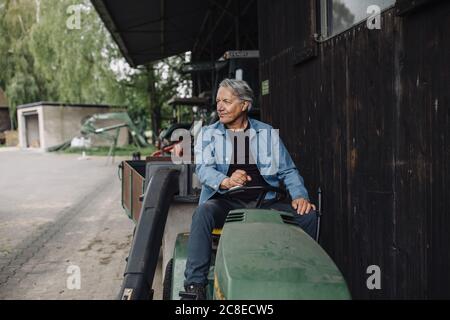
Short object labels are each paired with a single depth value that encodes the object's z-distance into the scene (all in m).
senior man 3.12
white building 32.00
